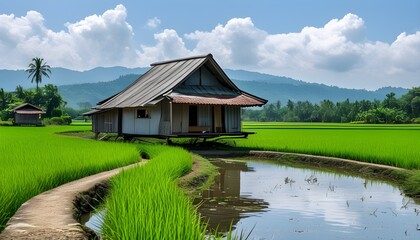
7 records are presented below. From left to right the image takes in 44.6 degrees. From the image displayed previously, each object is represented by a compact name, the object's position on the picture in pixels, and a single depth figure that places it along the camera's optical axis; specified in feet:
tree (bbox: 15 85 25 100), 298.74
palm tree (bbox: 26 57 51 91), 288.51
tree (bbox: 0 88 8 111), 282.77
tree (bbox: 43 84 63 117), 274.98
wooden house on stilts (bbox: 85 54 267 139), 82.42
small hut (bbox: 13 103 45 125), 213.46
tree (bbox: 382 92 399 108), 301.22
